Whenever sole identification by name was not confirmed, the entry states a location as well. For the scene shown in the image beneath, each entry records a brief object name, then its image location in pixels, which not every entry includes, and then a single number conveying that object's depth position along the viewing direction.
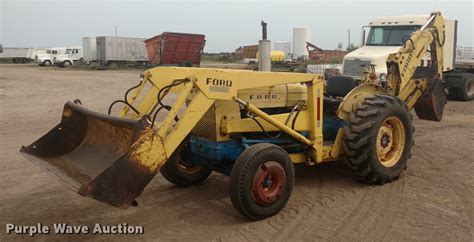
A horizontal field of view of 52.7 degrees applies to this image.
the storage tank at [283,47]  49.88
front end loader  4.49
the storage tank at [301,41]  41.56
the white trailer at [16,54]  57.34
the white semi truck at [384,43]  13.49
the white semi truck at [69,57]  46.50
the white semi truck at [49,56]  47.63
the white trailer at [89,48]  43.28
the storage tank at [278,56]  41.86
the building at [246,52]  45.24
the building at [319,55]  39.81
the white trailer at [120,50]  41.72
